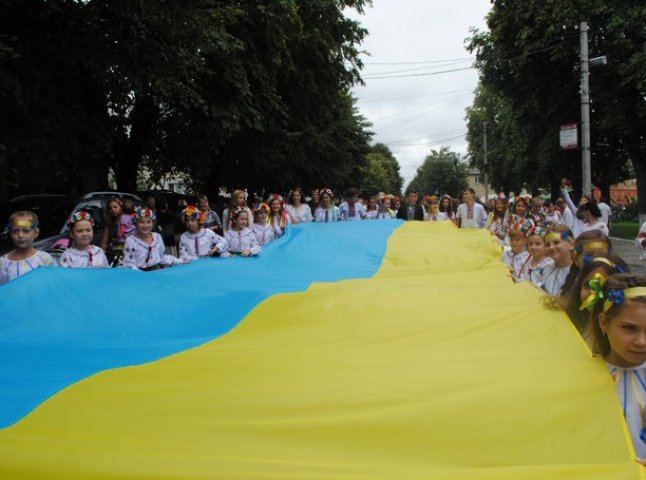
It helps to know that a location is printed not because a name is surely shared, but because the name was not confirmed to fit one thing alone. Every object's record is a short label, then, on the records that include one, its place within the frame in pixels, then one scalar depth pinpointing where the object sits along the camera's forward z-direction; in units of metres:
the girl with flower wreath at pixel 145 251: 5.98
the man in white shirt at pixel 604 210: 15.20
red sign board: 17.80
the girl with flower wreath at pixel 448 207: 12.05
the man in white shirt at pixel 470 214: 8.92
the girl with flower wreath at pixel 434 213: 11.79
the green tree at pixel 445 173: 90.69
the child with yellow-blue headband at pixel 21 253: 4.56
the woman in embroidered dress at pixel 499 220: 7.89
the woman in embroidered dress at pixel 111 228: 7.91
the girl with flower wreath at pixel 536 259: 4.78
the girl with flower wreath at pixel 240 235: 7.09
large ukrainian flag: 2.02
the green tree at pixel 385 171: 83.00
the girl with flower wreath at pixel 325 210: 10.45
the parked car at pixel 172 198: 17.54
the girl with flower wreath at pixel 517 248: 5.83
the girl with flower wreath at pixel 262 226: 7.90
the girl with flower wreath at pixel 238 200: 8.29
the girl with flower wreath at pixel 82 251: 5.23
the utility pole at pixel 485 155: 41.81
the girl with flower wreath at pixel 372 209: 11.73
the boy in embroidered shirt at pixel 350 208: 11.20
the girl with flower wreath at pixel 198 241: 6.54
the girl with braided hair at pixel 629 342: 2.24
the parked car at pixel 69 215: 7.85
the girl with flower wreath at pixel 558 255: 4.37
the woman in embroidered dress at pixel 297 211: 10.10
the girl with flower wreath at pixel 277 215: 8.61
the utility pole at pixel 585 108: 16.73
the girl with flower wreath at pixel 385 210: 12.25
